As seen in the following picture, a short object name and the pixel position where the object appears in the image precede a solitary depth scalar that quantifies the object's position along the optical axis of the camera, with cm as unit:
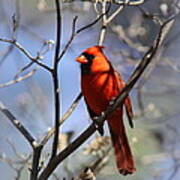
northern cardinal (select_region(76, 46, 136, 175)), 636
